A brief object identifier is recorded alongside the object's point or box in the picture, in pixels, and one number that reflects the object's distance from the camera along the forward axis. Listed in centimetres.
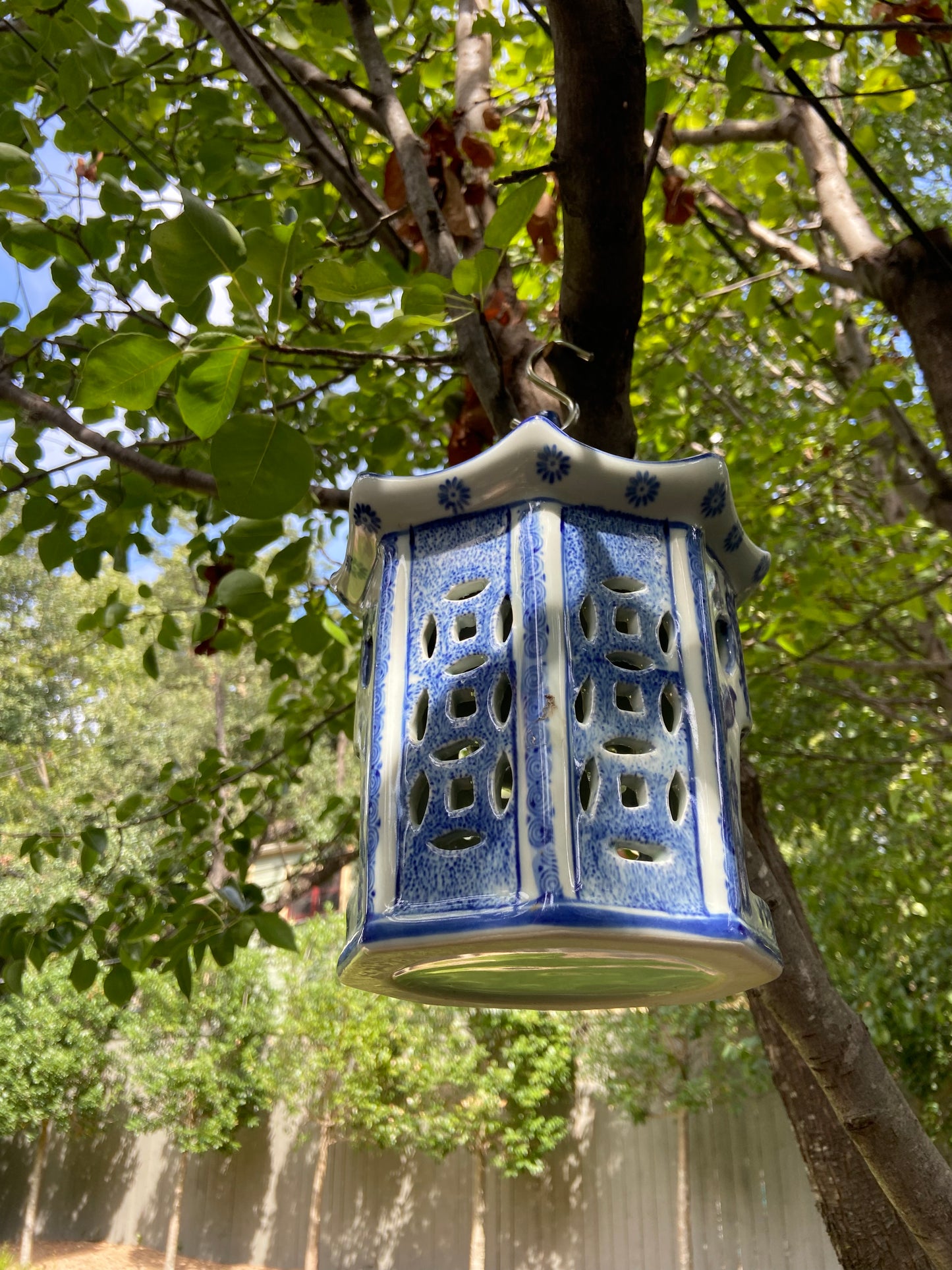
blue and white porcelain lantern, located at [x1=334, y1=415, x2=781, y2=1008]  67
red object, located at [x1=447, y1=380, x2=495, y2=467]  124
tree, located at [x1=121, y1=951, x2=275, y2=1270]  1079
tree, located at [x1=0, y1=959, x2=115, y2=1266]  1143
